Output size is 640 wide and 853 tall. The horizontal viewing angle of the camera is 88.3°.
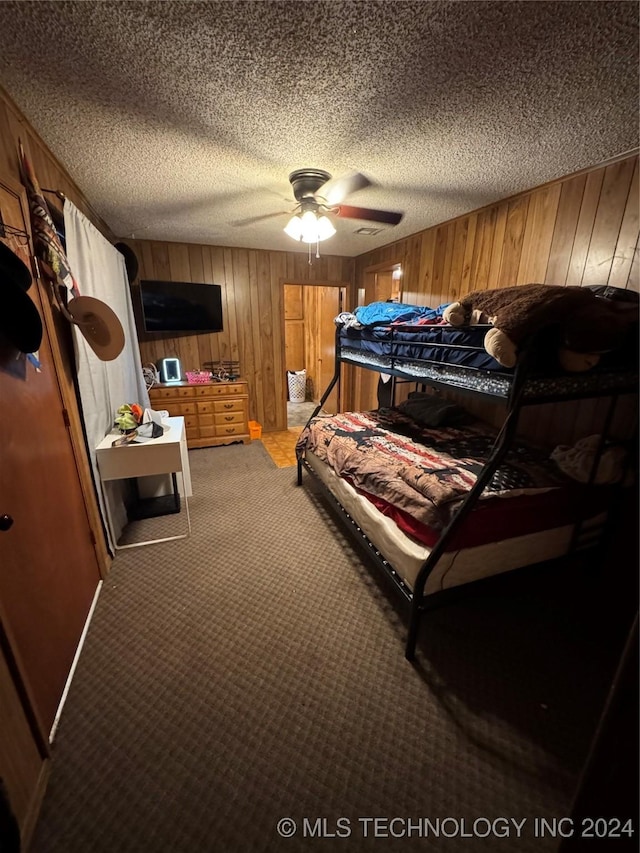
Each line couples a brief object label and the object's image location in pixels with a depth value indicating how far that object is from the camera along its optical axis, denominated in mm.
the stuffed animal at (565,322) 1111
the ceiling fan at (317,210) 2053
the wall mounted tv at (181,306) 3756
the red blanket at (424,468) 1514
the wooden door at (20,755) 980
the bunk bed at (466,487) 1350
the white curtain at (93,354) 1979
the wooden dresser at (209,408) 3861
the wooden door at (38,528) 1179
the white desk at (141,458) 2117
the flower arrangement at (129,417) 2400
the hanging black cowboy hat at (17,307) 1156
